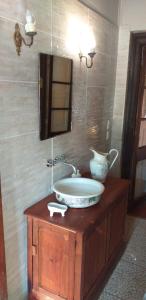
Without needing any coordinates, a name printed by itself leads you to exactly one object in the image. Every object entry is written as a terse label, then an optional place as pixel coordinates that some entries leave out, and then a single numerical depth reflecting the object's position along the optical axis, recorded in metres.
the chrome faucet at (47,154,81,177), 1.81
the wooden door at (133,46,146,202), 2.82
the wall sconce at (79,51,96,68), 2.01
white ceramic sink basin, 1.59
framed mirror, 1.61
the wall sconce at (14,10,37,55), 1.34
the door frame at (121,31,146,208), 2.65
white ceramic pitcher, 2.04
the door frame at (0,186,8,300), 1.36
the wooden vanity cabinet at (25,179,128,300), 1.45
